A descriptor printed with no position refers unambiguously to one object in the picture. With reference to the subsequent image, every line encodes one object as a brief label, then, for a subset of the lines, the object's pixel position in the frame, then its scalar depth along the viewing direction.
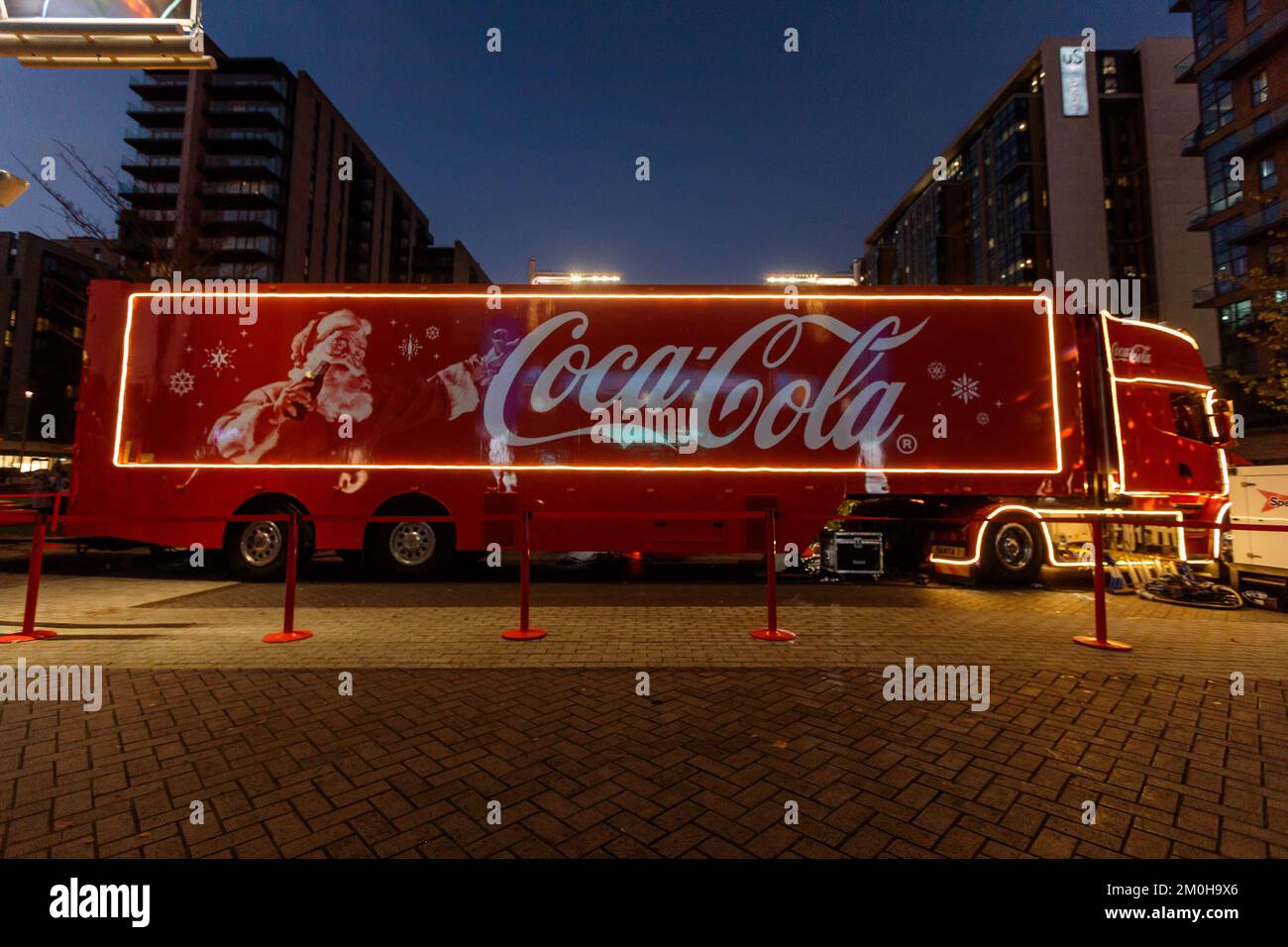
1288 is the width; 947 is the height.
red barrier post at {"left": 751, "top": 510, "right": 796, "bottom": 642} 5.37
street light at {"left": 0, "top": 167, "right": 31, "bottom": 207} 8.48
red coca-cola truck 8.10
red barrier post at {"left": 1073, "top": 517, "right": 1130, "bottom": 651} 5.14
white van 7.39
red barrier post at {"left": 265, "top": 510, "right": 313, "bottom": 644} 5.34
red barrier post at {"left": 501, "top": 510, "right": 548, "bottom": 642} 5.34
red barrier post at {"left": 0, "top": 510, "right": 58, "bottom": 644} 5.36
